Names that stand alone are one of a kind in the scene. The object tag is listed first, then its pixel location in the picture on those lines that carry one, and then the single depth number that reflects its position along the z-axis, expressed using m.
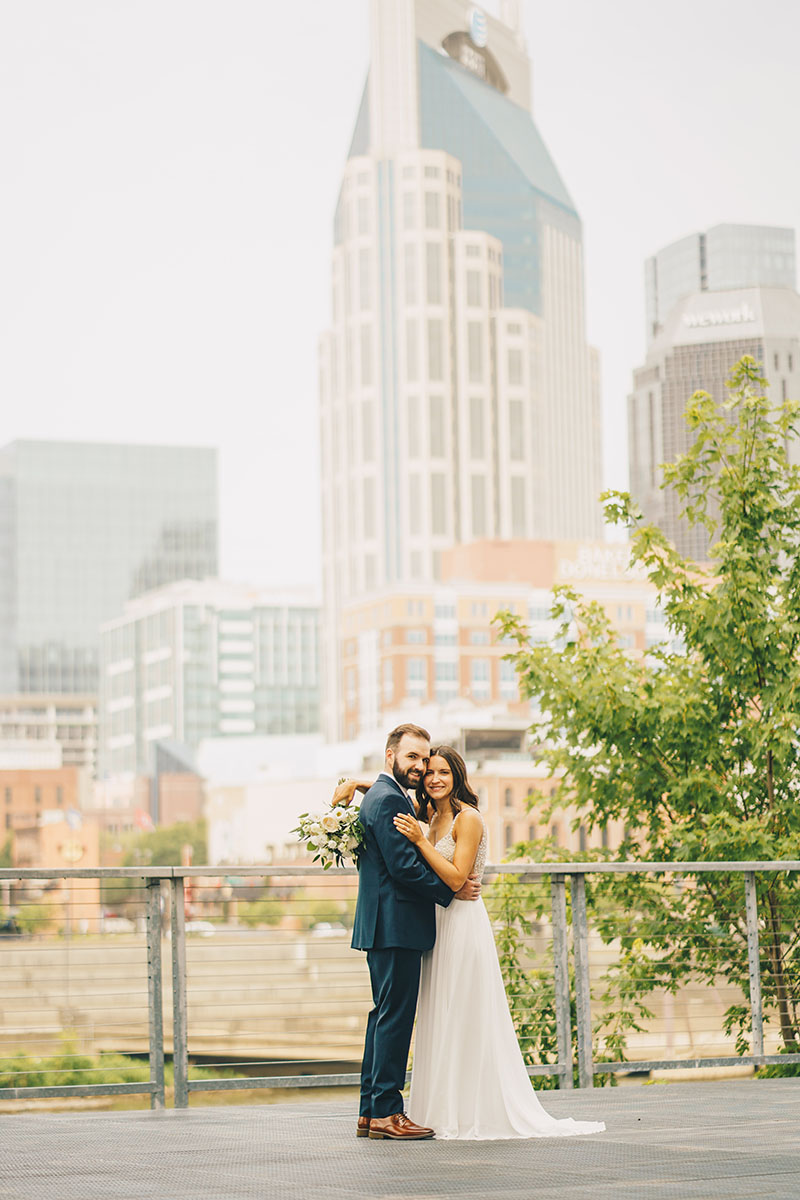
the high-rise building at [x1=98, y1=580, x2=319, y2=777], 194.25
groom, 7.33
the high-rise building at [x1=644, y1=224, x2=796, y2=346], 193.15
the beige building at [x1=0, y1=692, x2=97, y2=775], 181.12
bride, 7.40
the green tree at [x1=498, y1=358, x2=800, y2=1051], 13.57
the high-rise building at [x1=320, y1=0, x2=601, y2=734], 175.00
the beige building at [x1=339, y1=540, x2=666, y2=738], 155.38
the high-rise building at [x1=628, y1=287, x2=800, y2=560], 184.00
